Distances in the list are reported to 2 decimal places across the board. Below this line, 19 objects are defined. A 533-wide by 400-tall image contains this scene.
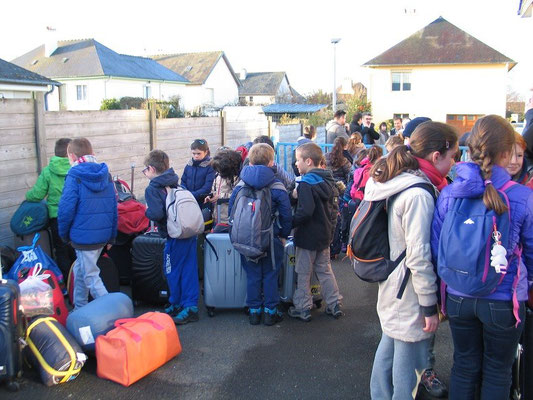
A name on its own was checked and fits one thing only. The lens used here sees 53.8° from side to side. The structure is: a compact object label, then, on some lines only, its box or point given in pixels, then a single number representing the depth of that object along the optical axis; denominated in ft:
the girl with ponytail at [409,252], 10.11
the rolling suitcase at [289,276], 18.37
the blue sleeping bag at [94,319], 14.10
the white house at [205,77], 195.93
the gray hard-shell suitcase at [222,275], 17.94
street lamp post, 67.15
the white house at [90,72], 147.02
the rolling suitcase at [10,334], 12.60
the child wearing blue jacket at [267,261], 16.61
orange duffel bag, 13.20
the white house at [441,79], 124.16
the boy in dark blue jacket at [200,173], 21.79
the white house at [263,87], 237.86
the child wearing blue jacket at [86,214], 16.72
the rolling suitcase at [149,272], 18.51
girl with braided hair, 9.30
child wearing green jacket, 19.60
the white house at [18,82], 66.90
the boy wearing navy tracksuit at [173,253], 17.04
